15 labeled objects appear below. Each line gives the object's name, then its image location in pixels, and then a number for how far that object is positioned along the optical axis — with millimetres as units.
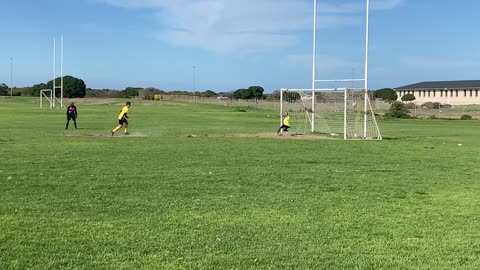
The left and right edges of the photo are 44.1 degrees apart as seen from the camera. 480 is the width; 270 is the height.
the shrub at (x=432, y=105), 111325
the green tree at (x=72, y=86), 128625
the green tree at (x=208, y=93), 154500
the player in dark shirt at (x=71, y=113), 34706
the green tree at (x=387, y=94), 141200
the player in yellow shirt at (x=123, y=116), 30000
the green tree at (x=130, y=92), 141062
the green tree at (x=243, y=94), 143750
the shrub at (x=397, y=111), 71588
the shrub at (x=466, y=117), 69250
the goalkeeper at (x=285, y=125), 32844
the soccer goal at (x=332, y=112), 32094
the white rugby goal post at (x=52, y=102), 85675
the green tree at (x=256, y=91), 143900
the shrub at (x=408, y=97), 137750
